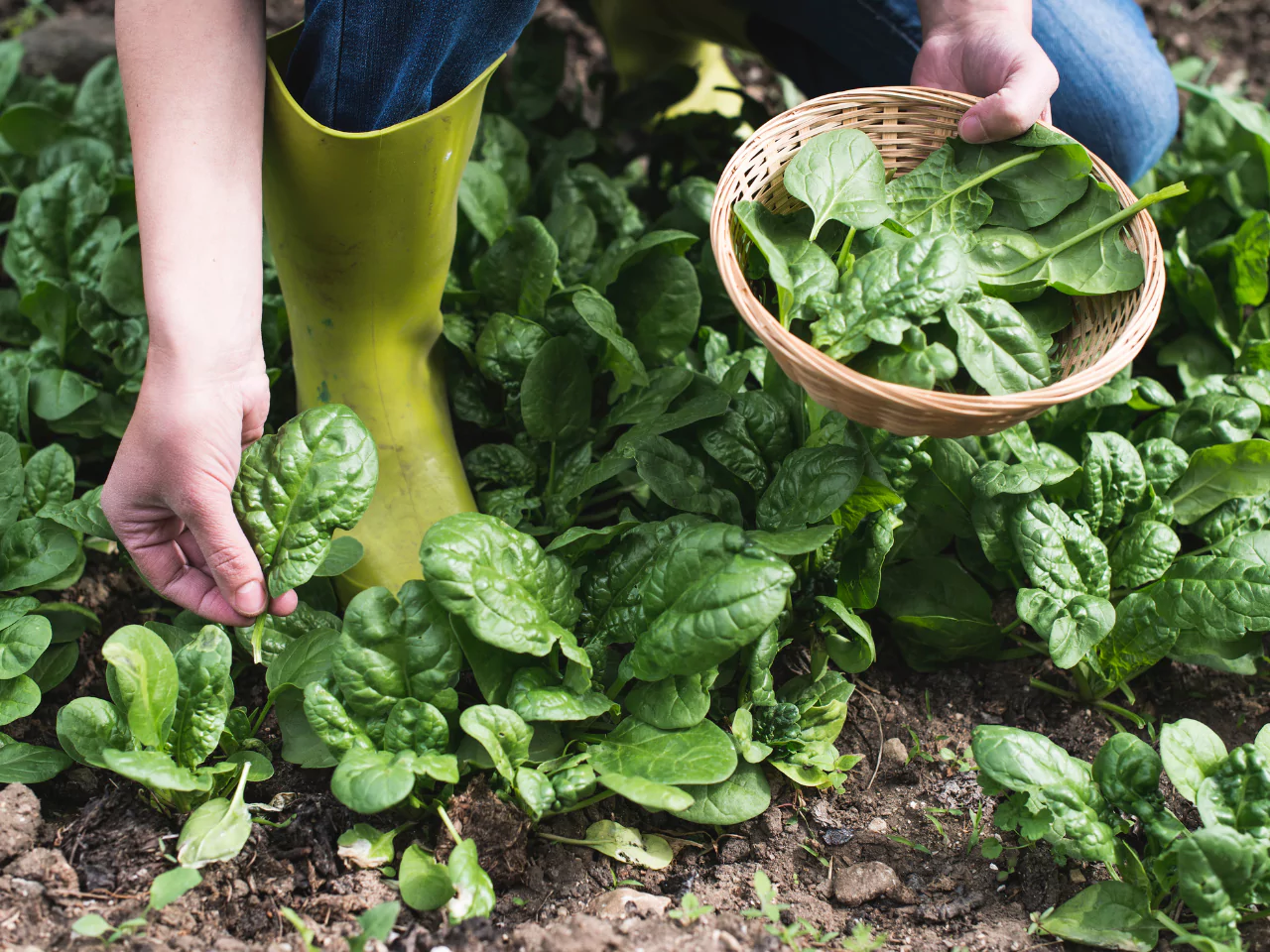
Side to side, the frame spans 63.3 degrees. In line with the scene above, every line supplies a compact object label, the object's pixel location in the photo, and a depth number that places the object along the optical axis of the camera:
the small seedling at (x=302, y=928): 1.04
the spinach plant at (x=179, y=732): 1.15
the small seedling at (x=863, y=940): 1.14
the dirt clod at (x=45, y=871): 1.14
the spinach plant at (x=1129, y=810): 1.13
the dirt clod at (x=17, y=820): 1.17
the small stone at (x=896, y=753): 1.41
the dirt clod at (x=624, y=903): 1.17
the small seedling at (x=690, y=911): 1.13
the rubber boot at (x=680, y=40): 2.11
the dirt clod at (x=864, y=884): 1.24
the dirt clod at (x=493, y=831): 1.20
